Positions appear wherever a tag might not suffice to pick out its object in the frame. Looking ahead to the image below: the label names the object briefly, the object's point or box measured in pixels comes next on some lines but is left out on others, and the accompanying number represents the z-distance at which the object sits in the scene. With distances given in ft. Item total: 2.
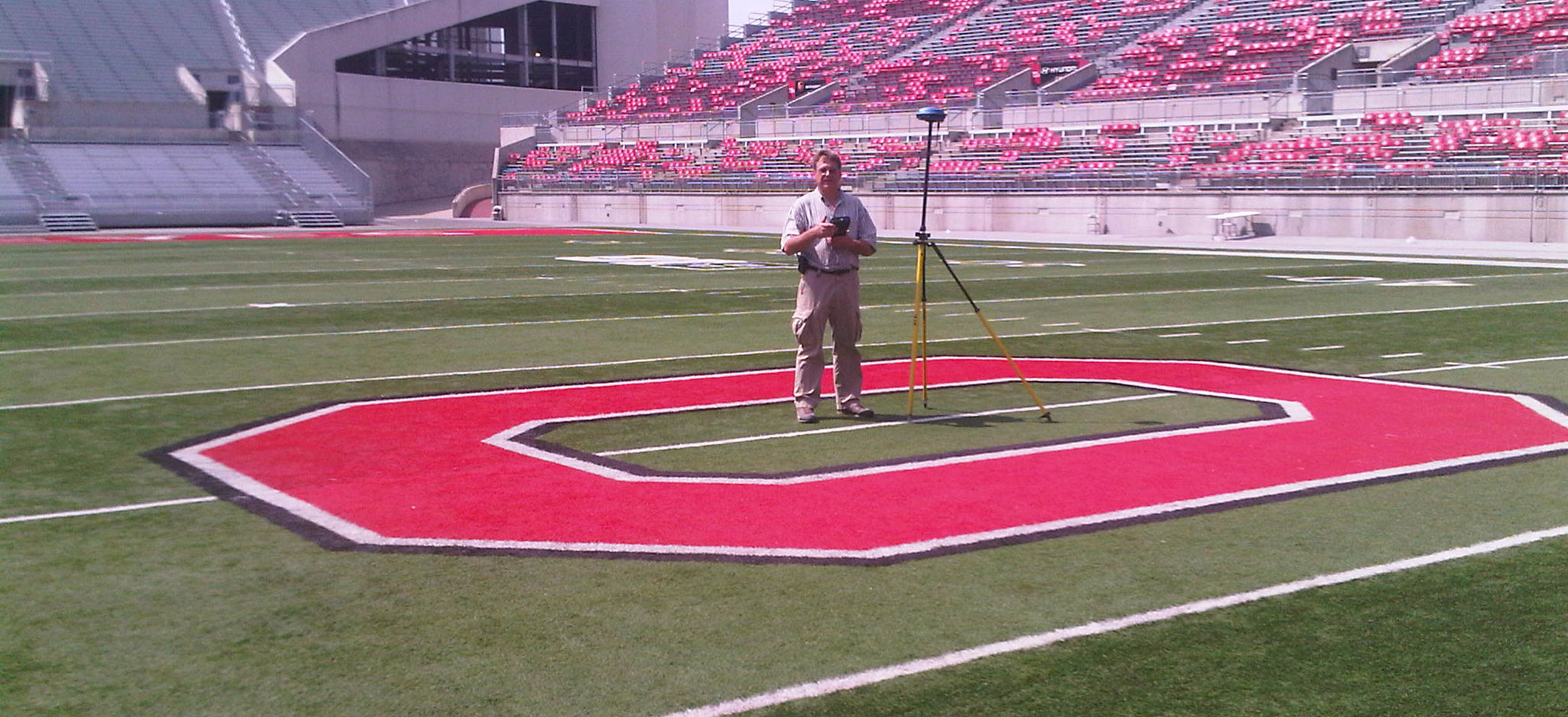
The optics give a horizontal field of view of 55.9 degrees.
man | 30.27
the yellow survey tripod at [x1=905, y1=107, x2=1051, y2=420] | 28.60
